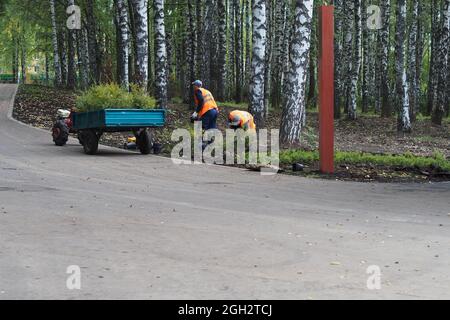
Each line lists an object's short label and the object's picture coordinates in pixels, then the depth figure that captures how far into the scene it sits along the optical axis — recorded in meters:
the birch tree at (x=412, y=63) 33.90
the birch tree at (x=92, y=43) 34.38
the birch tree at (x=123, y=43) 27.52
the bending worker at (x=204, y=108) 17.92
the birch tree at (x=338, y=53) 34.69
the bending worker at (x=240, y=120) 17.39
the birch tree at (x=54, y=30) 38.72
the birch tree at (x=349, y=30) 34.76
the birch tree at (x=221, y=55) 33.38
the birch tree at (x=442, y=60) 29.48
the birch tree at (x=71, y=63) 38.97
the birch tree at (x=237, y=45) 39.03
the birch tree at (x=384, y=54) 31.69
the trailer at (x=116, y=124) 16.81
